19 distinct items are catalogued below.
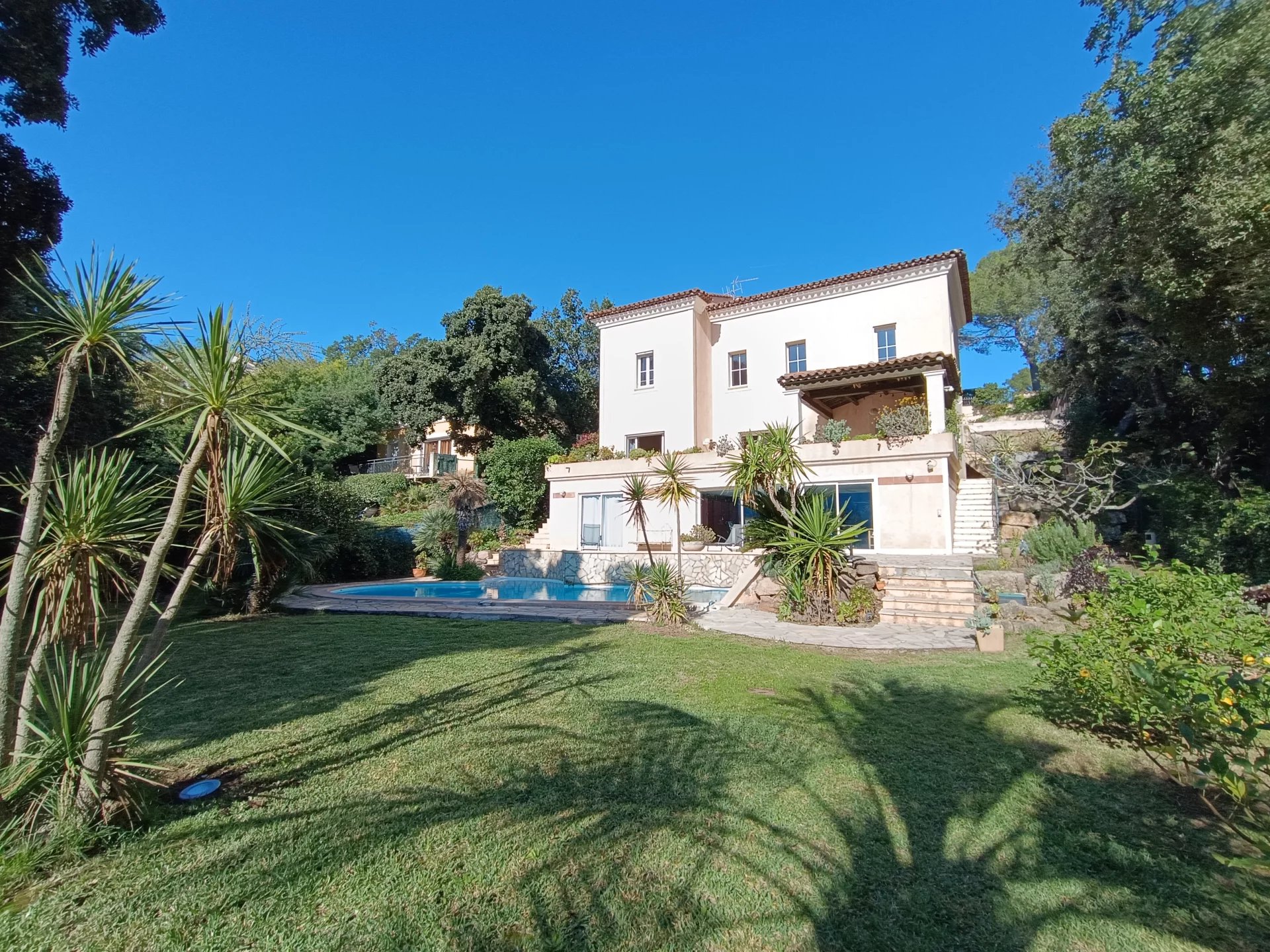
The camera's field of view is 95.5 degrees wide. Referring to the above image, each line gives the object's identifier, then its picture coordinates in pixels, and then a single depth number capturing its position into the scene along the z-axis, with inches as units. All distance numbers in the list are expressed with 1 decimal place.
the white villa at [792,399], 652.1
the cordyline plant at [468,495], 1031.6
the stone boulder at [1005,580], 499.8
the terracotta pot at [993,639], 316.2
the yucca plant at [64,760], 118.7
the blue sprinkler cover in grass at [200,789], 143.7
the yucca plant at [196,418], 124.2
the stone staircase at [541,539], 899.4
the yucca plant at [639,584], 434.6
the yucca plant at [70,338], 122.5
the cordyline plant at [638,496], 472.7
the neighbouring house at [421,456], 1363.2
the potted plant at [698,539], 741.9
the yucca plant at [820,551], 407.8
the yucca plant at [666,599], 403.2
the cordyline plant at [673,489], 461.9
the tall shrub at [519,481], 1010.1
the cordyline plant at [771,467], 422.9
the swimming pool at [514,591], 668.1
